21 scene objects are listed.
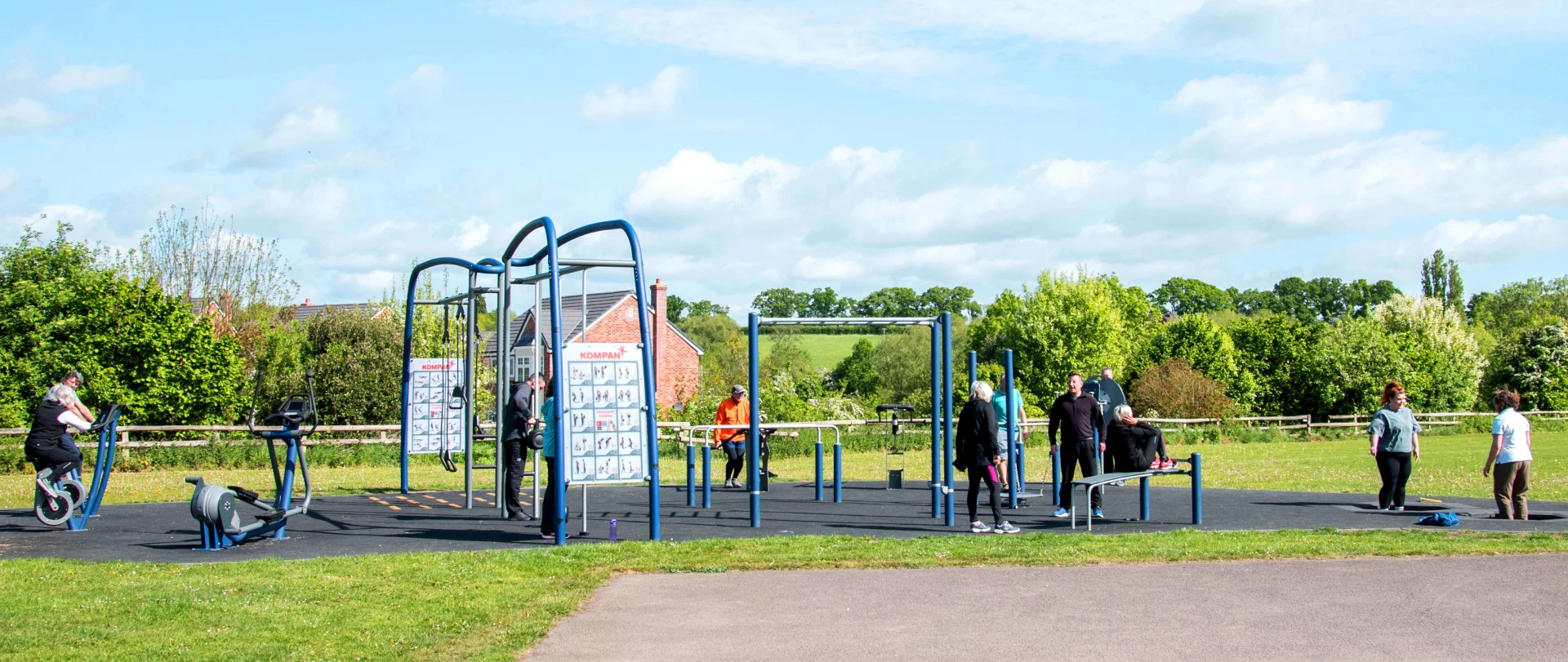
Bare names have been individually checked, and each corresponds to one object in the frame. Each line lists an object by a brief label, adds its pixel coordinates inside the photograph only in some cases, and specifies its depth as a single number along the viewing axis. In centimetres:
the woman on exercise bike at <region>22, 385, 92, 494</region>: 1305
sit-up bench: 1290
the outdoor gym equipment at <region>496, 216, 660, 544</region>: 1136
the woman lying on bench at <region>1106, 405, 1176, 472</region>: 1409
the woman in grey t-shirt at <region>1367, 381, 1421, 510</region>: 1432
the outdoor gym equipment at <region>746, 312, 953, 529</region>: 1292
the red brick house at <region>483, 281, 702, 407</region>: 5450
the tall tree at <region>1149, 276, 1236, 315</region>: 11538
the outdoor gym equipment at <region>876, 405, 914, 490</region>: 1820
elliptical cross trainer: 1129
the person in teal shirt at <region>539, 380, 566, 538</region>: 1178
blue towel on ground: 1266
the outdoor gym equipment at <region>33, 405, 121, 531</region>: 1299
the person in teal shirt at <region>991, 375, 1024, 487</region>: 1440
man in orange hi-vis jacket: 1869
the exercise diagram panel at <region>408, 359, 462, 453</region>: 1755
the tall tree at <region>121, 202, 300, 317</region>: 4550
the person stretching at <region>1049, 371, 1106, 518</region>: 1391
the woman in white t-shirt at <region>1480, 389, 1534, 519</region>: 1329
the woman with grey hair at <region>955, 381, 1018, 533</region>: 1216
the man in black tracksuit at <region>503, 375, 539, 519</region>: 1330
